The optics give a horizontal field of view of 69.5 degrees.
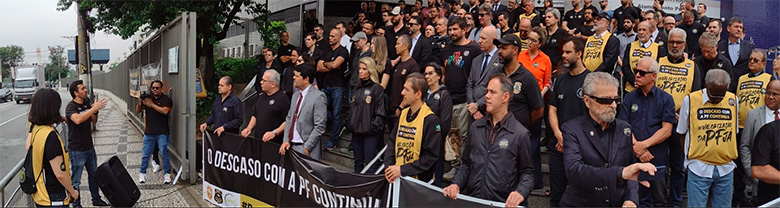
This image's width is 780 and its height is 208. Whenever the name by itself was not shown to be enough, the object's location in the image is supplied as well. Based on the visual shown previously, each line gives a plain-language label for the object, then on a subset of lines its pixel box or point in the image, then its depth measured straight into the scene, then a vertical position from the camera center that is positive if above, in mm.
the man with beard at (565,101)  5137 -173
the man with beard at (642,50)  6676 +417
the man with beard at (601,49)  7160 +448
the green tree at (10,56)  111562 +3859
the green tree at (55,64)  101656 +2225
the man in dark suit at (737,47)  7594 +529
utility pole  15892 +615
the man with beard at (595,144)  3330 -368
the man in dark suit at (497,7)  11322 +1521
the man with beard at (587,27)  9750 +985
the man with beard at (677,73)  5707 +119
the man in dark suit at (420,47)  8203 +498
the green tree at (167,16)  13125 +1488
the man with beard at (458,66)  6625 +183
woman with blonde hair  6270 -332
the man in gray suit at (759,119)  5133 -300
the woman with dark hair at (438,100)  5617 -193
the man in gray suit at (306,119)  6469 -463
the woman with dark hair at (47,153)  5172 -720
